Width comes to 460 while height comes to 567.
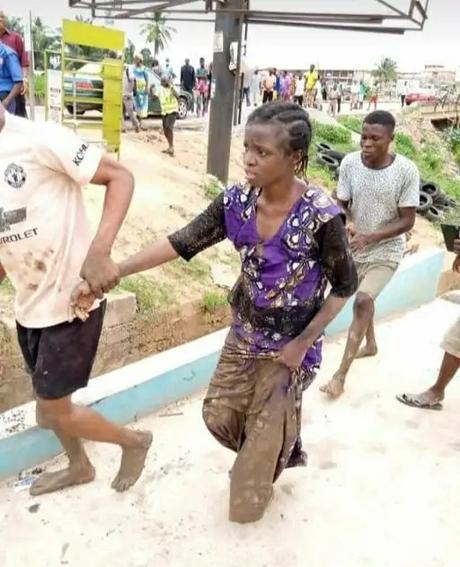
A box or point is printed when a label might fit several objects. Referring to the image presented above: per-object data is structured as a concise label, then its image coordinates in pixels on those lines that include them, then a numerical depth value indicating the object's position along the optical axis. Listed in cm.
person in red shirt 655
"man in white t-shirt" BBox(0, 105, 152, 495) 213
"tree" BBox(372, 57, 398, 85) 5644
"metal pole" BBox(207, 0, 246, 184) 765
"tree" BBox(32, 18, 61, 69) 4201
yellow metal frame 789
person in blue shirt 627
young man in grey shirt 378
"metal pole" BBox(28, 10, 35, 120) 731
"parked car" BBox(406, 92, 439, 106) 3102
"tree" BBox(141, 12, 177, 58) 5235
